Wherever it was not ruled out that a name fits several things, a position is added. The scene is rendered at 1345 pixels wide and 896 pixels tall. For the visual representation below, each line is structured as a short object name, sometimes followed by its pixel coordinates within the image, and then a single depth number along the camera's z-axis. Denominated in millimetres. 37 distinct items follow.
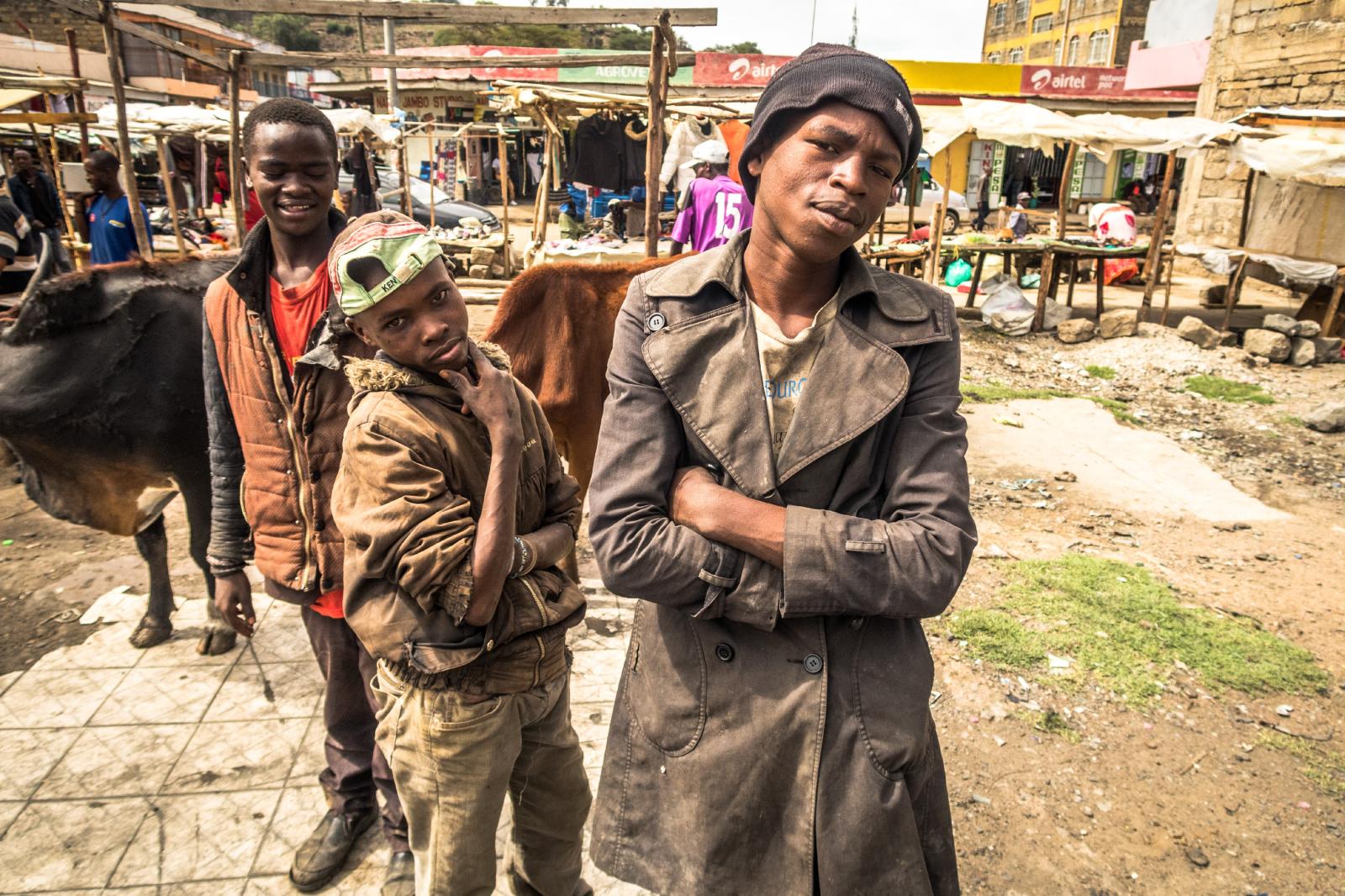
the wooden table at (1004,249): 10820
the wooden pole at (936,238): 11000
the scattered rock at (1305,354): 9711
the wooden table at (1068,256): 10891
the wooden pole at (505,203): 11461
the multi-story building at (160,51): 28031
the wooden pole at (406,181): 11500
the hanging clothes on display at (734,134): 11344
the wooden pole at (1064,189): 11008
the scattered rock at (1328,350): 9844
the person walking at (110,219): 6910
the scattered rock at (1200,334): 10164
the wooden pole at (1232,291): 11078
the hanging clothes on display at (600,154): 9969
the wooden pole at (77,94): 8555
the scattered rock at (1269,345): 9812
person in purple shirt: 5781
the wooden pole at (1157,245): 10430
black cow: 3113
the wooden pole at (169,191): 9754
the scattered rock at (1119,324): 10569
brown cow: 3592
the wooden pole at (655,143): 4891
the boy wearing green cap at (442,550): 1601
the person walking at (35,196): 9375
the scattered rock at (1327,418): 7387
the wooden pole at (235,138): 5891
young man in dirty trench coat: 1402
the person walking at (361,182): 12078
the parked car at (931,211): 20797
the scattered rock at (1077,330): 10711
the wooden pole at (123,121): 5387
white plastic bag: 11109
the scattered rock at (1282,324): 9969
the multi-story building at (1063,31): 36250
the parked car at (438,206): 16703
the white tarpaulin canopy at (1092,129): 10656
